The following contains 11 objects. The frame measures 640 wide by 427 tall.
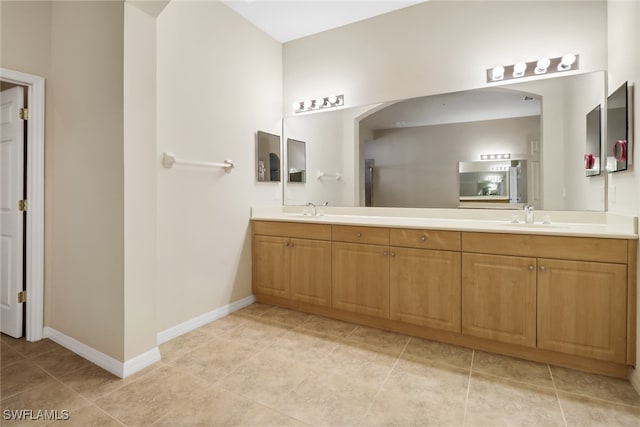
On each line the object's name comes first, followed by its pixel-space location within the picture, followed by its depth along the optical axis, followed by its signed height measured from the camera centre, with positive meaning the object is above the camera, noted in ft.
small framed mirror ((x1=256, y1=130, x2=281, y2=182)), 10.48 +1.87
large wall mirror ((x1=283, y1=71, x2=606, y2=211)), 7.54 +1.96
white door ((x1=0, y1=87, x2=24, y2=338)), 7.46 +0.21
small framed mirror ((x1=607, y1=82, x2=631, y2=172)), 6.03 +1.64
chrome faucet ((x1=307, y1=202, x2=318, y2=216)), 10.78 +0.18
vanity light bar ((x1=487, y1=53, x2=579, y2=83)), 7.52 +3.57
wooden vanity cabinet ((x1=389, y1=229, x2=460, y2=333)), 7.19 -1.50
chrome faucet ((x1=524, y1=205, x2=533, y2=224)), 7.72 -0.04
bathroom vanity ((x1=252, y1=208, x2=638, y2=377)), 5.90 -1.44
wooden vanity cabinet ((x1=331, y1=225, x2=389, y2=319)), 8.04 -1.46
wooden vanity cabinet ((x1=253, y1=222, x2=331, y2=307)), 8.96 -1.49
